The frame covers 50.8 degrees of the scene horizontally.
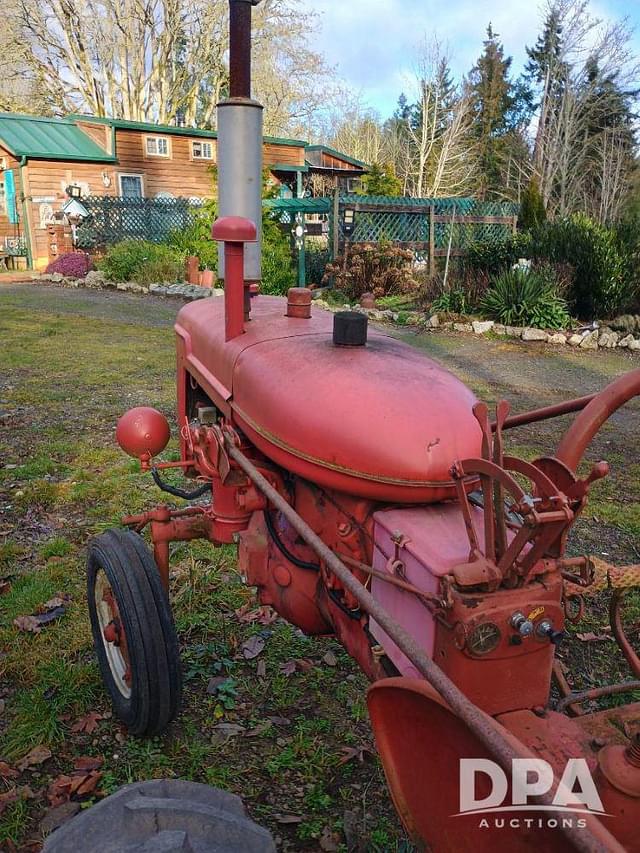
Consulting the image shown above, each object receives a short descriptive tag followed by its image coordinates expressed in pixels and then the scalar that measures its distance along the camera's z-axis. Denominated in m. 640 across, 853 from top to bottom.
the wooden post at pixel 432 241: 12.24
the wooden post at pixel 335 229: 12.07
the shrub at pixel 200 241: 14.56
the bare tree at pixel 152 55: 24.95
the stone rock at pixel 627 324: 9.48
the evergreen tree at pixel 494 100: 35.78
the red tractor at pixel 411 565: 1.19
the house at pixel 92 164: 17.72
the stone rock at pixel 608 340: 9.23
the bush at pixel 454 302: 10.66
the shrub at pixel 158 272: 13.85
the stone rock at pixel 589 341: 9.23
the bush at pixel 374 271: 12.11
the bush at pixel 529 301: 9.73
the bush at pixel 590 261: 9.87
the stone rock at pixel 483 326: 9.80
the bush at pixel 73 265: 15.46
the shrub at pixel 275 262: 12.68
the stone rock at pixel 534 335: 9.43
